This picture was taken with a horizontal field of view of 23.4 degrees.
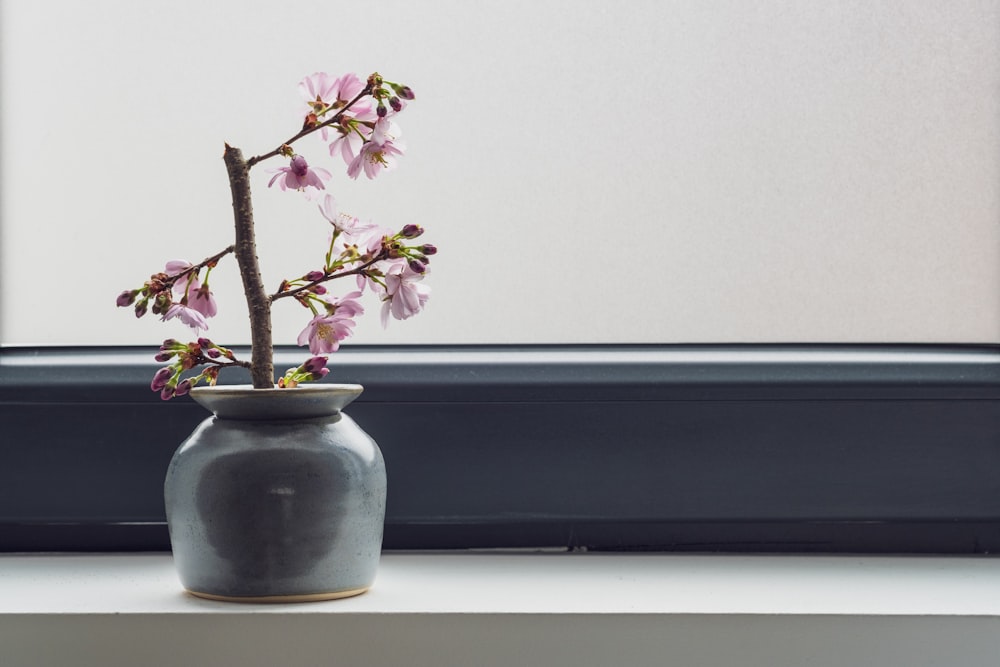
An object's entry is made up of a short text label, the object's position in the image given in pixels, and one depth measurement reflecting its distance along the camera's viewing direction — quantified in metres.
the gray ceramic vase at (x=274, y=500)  1.17
